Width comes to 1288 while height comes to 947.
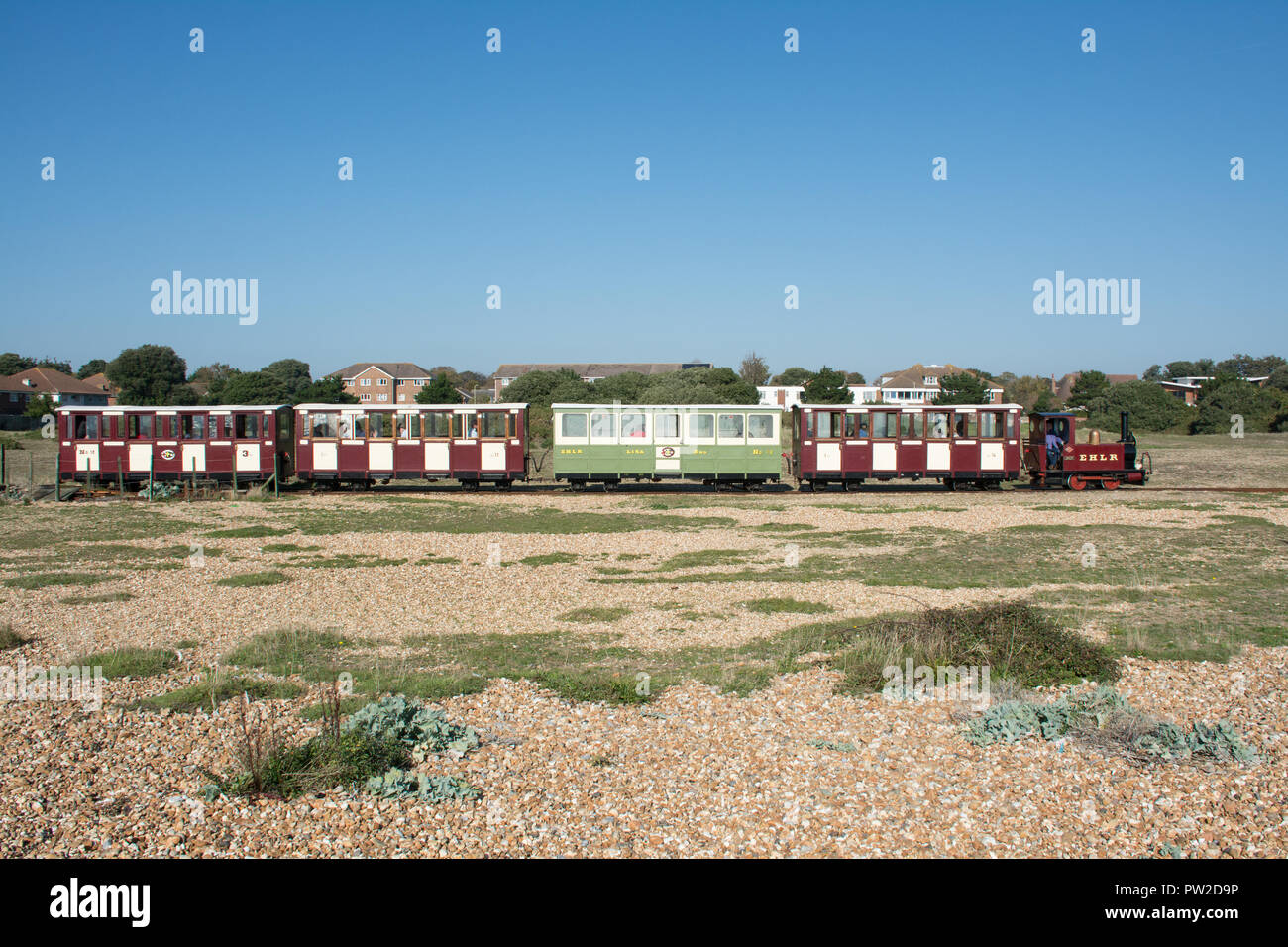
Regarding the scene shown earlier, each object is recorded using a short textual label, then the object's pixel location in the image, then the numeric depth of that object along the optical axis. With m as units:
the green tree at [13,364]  109.14
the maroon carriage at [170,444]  31.25
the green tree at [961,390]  97.19
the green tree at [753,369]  106.86
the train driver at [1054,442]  32.22
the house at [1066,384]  171.00
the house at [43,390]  88.50
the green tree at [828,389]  92.88
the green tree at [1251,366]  142.62
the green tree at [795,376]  113.81
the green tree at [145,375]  91.38
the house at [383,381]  128.38
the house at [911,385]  125.19
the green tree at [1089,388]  90.31
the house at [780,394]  105.71
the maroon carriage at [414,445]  31.77
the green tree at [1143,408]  74.75
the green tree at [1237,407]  70.62
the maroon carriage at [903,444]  31.97
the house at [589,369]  126.81
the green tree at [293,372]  108.87
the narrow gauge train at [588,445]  31.38
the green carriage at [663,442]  31.36
